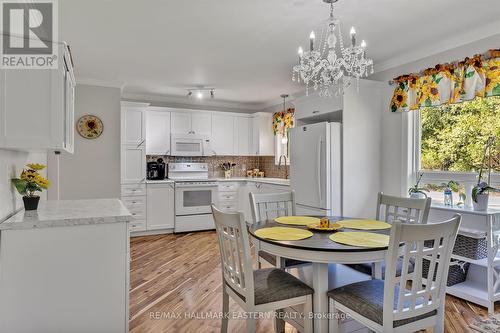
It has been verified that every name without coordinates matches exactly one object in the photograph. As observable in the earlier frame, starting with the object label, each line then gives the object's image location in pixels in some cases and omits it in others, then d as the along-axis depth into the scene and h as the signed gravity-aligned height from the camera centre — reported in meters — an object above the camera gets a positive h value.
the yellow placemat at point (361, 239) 1.77 -0.43
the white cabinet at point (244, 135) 6.30 +0.62
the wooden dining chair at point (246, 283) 1.75 -0.71
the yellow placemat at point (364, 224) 2.22 -0.43
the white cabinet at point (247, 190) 5.45 -0.44
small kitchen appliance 5.52 -0.07
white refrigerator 3.55 -0.04
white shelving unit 2.59 -0.80
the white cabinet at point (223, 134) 6.08 +0.62
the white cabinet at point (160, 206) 5.25 -0.67
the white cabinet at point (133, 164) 5.10 +0.03
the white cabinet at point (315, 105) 3.62 +0.75
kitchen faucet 5.83 +0.06
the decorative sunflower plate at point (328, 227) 2.15 -0.42
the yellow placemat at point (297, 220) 2.42 -0.42
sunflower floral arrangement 2.04 -0.13
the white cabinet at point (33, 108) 1.75 +0.33
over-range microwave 5.73 +0.39
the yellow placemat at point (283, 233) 1.95 -0.44
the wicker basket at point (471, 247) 2.69 -0.70
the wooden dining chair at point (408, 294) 1.47 -0.65
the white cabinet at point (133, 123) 5.12 +0.70
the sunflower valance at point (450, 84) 2.73 +0.80
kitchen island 1.67 -0.59
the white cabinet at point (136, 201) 5.10 -0.57
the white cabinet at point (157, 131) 5.55 +0.63
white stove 5.40 -0.63
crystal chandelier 2.21 +0.81
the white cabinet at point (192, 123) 5.77 +0.81
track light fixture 5.16 +1.25
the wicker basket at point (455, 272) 2.93 -0.99
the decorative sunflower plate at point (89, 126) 4.55 +0.57
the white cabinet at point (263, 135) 6.17 +0.61
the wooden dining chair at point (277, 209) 2.46 -0.39
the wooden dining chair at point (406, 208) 2.40 -0.33
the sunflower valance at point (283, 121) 5.66 +0.83
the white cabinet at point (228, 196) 5.84 -0.56
